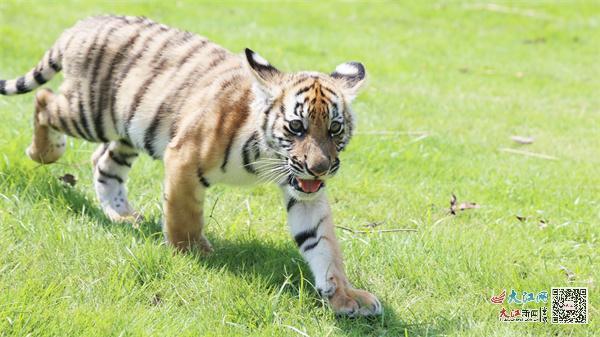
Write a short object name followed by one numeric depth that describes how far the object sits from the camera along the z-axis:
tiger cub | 7.10
